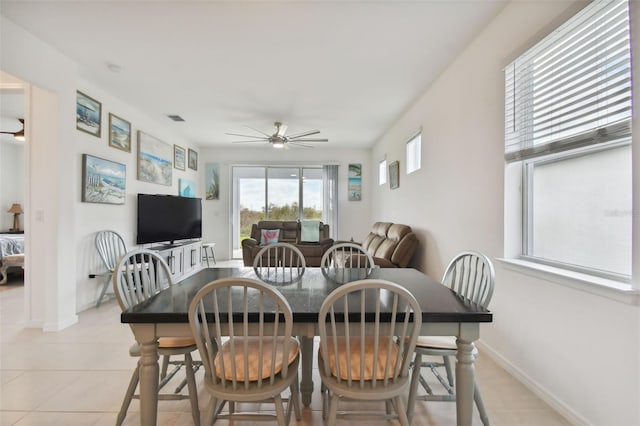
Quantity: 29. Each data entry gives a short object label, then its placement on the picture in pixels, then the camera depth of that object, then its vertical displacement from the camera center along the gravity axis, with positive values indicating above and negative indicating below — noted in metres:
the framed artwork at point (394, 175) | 4.94 +0.70
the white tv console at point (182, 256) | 4.54 -0.76
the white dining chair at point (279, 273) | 1.91 -0.44
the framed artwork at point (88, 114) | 3.31 +1.18
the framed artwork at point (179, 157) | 5.71 +1.14
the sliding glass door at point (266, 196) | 7.10 +0.43
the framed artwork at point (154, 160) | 4.54 +0.91
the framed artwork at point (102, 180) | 3.40 +0.41
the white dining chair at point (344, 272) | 1.92 -0.43
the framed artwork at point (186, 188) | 5.90 +0.54
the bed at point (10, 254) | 4.61 -0.70
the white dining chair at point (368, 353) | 1.15 -0.58
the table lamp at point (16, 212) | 6.33 -0.01
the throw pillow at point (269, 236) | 5.75 -0.46
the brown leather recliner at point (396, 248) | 3.76 -0.46
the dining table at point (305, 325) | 1.26 -0.50
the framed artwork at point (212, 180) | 6.93 +0.80
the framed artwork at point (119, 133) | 3.87 +1.12
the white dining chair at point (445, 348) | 1.51 -0.72
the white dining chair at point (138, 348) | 1.52 -0.73
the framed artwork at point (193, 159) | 6.42 +1.22
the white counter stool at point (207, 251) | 6.14 -0.86
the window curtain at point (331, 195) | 7.06 +0.46
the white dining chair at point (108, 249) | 3.56 -0.48
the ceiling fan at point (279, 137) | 4.70 +1.40
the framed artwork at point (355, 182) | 7.12 +0.79
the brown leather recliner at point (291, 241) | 5.25 -0.54
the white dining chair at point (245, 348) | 1.17 -0.57
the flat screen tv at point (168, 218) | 4.45 -0.10
